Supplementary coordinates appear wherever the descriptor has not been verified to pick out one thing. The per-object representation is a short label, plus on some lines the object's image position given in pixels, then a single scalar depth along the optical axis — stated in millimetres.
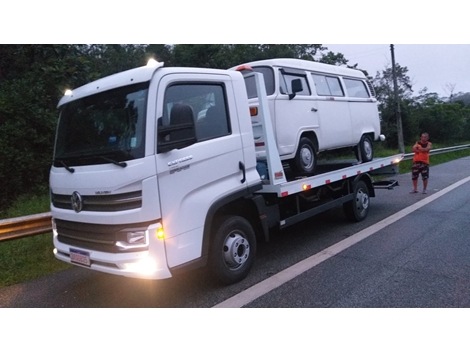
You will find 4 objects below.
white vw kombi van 5059
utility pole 15754
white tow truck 3172
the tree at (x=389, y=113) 16925
